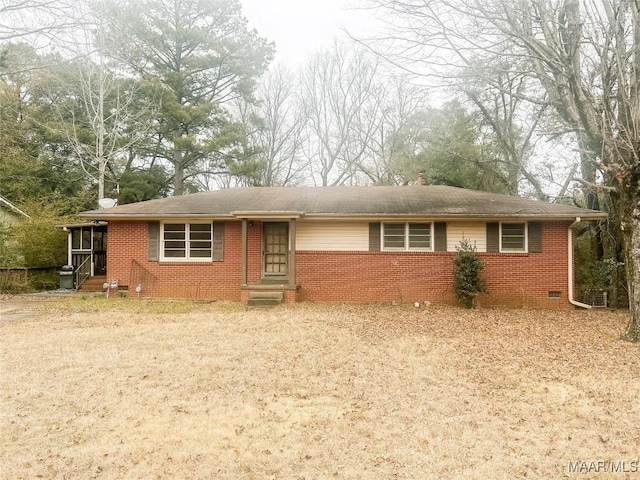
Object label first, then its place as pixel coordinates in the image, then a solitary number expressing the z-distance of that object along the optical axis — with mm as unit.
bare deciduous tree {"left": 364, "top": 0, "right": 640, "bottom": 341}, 7285
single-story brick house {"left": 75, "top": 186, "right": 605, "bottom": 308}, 11719
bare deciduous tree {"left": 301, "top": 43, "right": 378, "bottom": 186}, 25172
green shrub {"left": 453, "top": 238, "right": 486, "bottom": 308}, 11141
